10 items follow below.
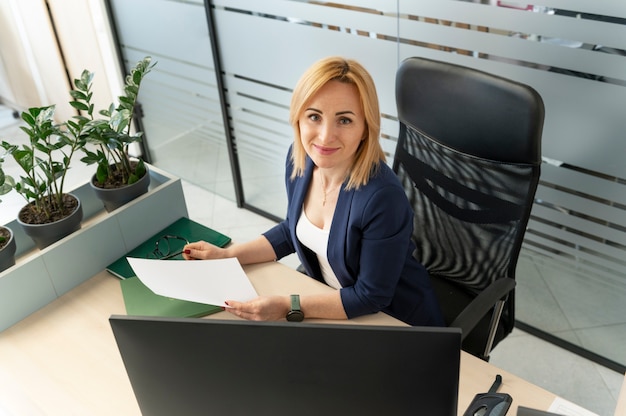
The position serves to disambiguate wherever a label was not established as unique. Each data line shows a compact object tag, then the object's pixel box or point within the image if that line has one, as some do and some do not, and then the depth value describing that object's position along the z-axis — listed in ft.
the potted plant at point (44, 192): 5.13
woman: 4.78
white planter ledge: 5.10
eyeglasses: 5.71
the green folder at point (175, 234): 5.65
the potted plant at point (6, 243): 5.08
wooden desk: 4.38
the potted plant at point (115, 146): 5.39
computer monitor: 2.66
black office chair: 5.03
